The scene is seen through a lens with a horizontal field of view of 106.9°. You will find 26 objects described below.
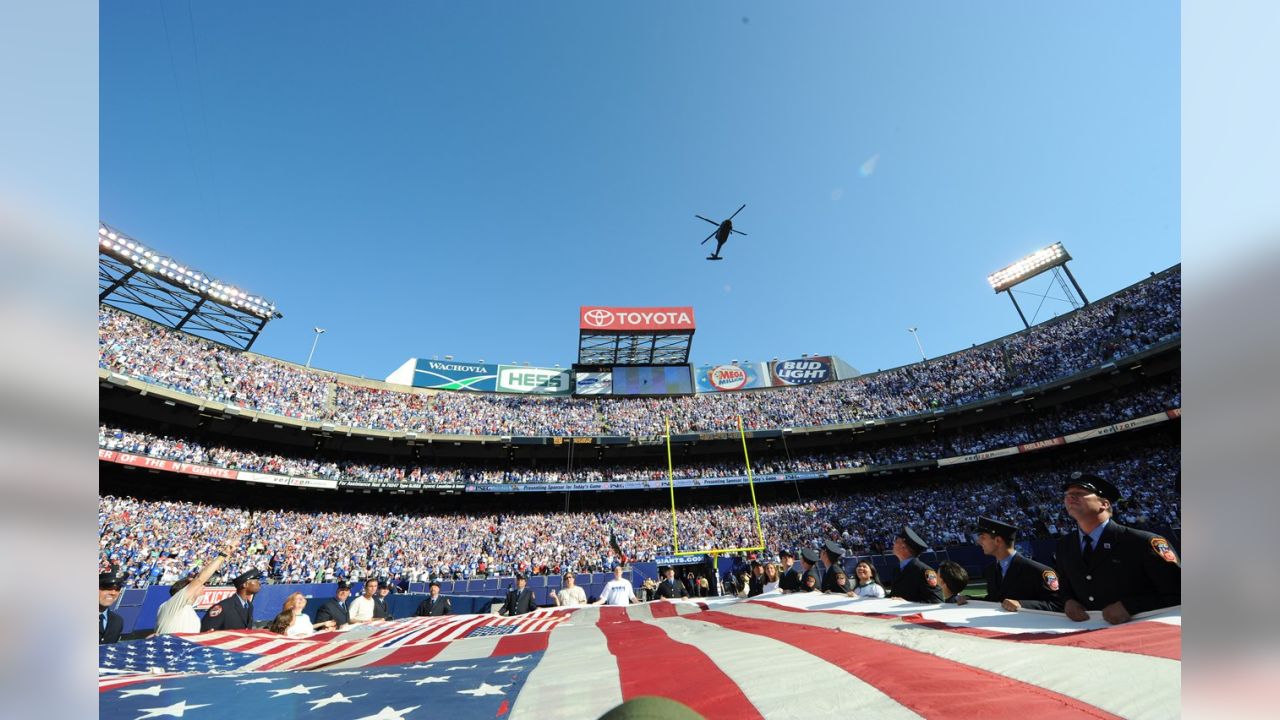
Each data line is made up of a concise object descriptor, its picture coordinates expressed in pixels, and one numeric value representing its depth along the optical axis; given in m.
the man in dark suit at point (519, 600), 10.99
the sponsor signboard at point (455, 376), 42.78
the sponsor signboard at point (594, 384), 43.12
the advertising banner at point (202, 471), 22.77
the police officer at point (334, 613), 8.37
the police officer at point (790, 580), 9.95
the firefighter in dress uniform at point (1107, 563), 3.68
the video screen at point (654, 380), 43.34
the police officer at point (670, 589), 15.17
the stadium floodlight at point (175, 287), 26.23
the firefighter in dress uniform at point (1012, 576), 4.84
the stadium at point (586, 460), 24.44
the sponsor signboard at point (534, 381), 45.28
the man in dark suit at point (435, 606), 11.36
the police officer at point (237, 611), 6.63
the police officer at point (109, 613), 5.54
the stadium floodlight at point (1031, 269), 37.84
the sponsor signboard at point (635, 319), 39.66
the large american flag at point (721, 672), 2.23
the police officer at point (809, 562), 9.82
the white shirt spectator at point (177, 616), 5.71
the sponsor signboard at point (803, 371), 48.59
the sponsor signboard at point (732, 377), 47.69
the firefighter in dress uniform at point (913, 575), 6.57
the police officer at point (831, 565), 8.79
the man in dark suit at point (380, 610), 10.34
